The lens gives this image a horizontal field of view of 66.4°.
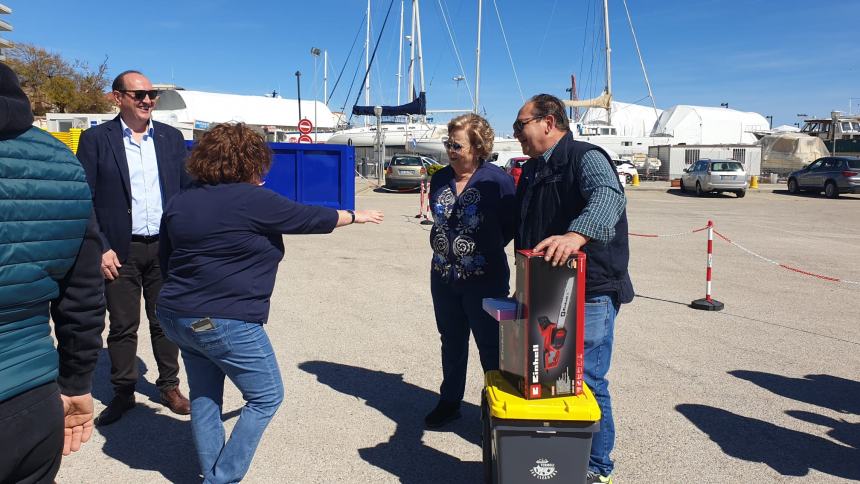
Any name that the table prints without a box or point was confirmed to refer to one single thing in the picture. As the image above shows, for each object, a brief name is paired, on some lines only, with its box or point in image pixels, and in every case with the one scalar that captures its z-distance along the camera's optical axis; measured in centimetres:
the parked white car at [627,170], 3372
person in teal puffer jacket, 161
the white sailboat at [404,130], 4528
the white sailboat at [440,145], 4481
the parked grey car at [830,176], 2486
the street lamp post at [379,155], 3182
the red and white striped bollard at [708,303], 730
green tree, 3431
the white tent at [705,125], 6944
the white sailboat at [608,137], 4688
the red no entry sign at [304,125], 2364
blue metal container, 1170
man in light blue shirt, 396
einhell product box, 268
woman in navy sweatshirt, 278
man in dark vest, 283
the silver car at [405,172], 2520
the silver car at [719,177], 2553
